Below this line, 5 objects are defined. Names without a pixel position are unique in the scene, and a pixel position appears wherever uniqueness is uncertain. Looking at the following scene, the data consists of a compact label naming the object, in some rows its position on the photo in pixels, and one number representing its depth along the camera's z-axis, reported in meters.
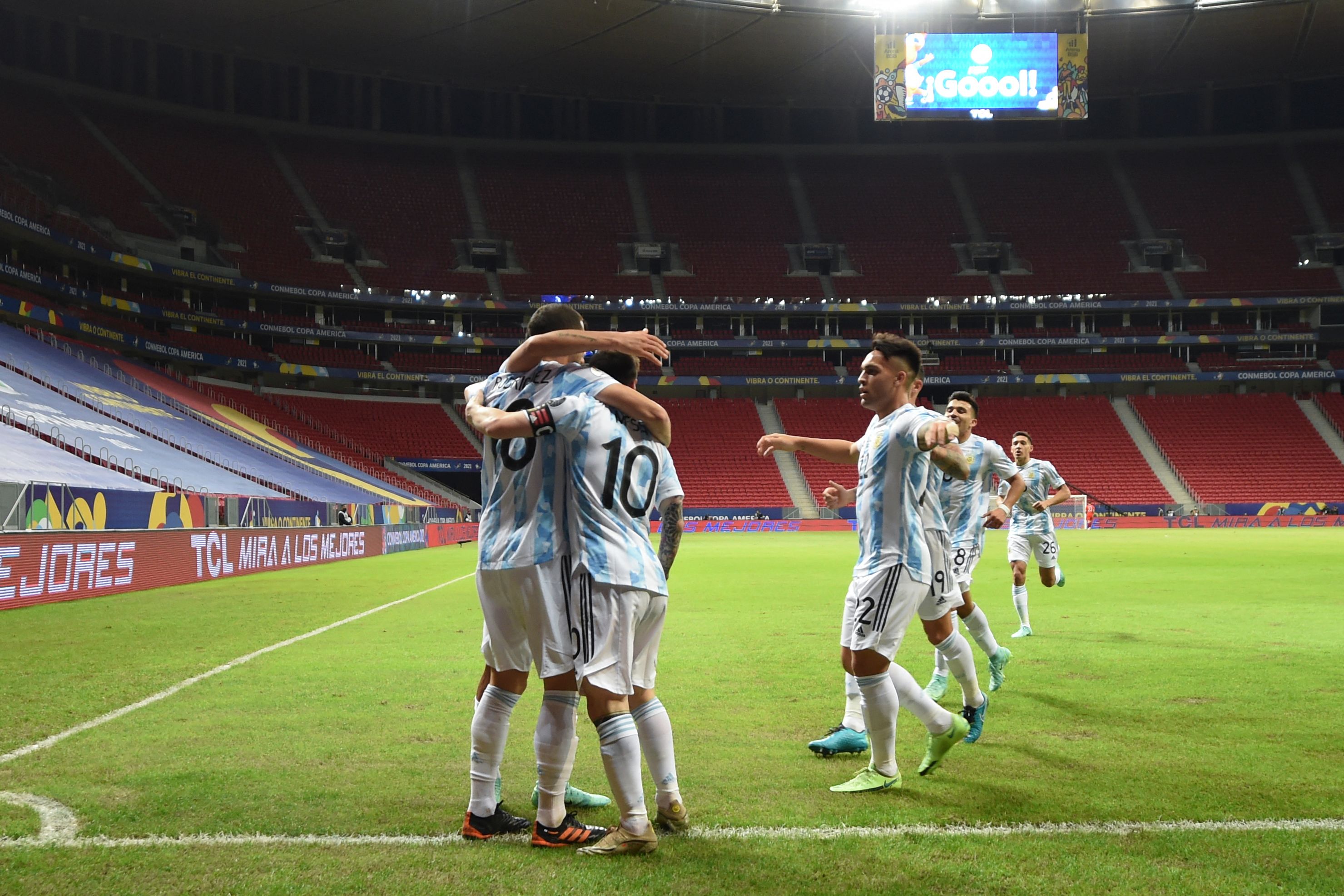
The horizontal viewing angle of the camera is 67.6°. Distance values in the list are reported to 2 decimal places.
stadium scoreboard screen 43.66
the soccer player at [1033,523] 11.80
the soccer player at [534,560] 4.46
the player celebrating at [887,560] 5.22
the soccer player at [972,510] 7.87
